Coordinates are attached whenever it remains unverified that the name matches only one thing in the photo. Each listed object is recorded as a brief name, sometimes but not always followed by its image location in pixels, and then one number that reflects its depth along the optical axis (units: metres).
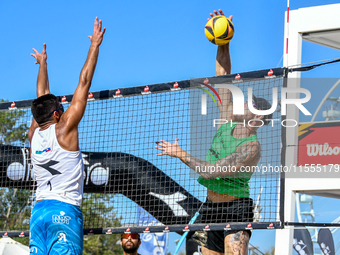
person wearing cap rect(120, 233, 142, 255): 14.05
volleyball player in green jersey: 10.05
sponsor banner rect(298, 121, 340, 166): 16.08
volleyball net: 10.35
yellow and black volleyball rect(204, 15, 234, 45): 10.70
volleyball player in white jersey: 8.98
